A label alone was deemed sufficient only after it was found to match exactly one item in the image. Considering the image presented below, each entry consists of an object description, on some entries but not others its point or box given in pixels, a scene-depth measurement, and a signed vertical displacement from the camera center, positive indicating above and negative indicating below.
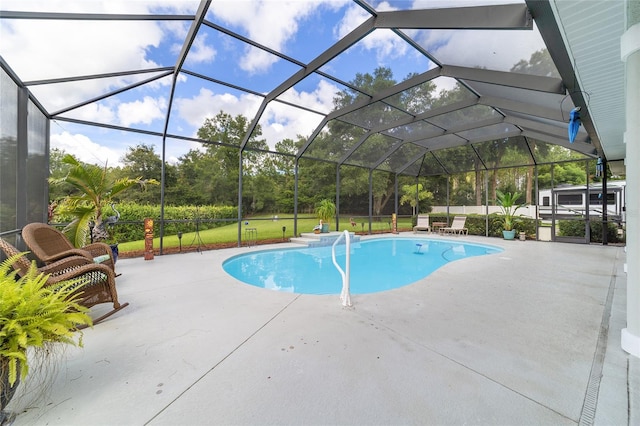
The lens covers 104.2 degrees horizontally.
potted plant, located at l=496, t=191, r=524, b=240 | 10.82 +0.11
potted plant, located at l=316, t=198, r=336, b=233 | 11.36 +0.05
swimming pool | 5.60 -1.55
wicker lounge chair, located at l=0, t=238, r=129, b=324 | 2.74 -0.76
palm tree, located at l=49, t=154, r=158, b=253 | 4.73 +0.26
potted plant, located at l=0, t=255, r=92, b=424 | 1.29 -0.64
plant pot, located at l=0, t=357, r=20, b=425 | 1.34 -1.04
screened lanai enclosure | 3.83 +2.93
